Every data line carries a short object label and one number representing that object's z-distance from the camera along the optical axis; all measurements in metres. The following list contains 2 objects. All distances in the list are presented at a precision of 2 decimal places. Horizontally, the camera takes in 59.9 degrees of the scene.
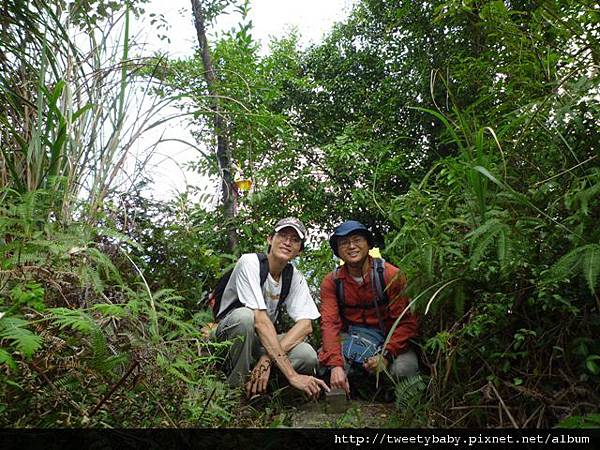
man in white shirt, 3.34
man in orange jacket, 3.44
